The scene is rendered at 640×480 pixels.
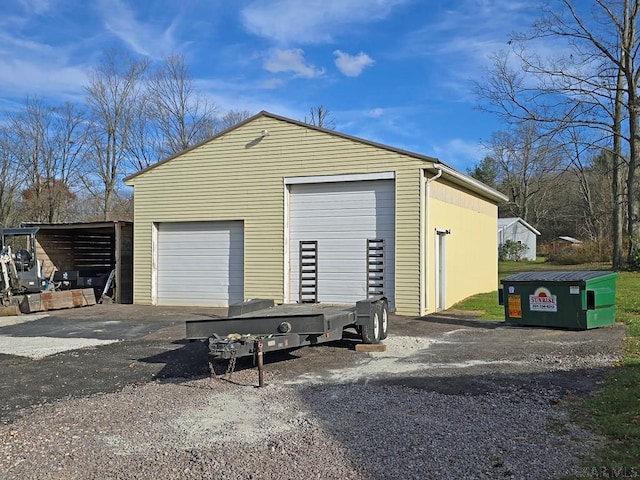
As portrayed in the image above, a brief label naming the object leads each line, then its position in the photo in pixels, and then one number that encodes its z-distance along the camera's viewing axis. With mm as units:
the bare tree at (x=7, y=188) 40531
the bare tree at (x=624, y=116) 24297
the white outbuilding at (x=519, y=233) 51719
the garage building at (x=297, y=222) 14852
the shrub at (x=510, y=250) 50562
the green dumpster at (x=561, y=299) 11016
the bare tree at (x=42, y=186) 40031
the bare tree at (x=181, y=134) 43500
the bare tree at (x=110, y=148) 40844
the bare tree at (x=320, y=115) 50053
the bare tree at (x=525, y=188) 59969
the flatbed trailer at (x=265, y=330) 7352
